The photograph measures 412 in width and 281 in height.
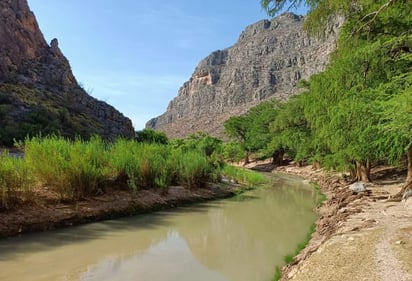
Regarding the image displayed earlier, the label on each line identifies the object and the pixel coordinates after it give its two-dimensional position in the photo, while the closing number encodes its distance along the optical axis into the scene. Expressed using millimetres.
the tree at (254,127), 47656
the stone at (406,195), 10241
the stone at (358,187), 13895
